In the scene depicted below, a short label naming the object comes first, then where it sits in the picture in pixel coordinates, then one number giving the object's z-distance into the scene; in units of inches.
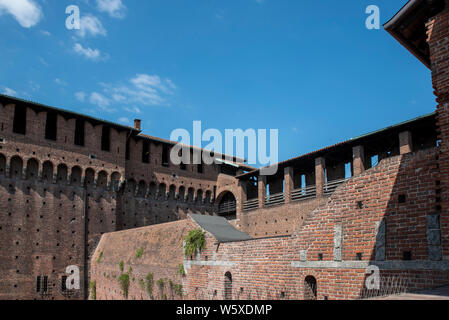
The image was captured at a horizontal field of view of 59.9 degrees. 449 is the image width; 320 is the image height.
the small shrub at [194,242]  578.2
